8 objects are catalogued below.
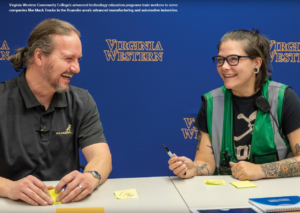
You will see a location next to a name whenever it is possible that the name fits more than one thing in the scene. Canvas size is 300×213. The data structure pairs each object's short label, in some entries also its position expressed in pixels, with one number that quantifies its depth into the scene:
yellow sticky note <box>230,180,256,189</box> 1.37
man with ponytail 1.58
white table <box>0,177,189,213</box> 1.13
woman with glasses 1.80
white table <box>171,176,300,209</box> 1.19
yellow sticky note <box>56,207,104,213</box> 1.11
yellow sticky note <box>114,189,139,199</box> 1.25
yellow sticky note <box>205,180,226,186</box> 1.41
